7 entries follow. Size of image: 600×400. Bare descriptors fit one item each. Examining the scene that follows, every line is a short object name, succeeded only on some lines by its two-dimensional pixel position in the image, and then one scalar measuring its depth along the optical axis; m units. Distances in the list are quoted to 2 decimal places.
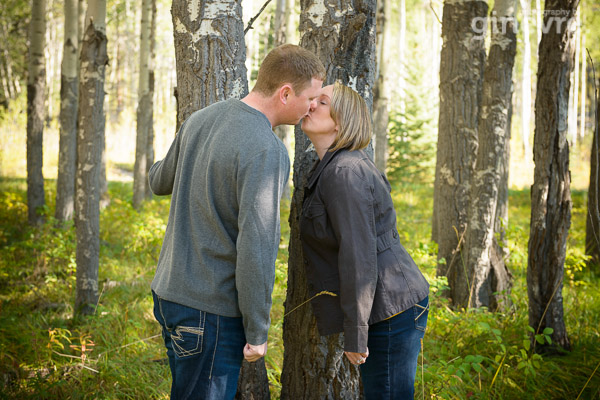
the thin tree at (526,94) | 20.42
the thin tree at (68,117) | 7.91
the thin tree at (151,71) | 11.10
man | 2.01
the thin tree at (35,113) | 8.65
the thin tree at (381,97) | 11.72
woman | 2.20
